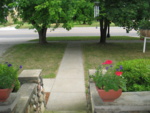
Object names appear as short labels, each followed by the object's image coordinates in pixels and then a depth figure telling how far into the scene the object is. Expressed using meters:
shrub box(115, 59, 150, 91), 3.51
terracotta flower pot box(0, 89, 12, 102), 2.51
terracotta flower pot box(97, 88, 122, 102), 2.48
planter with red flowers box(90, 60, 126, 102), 2.49
